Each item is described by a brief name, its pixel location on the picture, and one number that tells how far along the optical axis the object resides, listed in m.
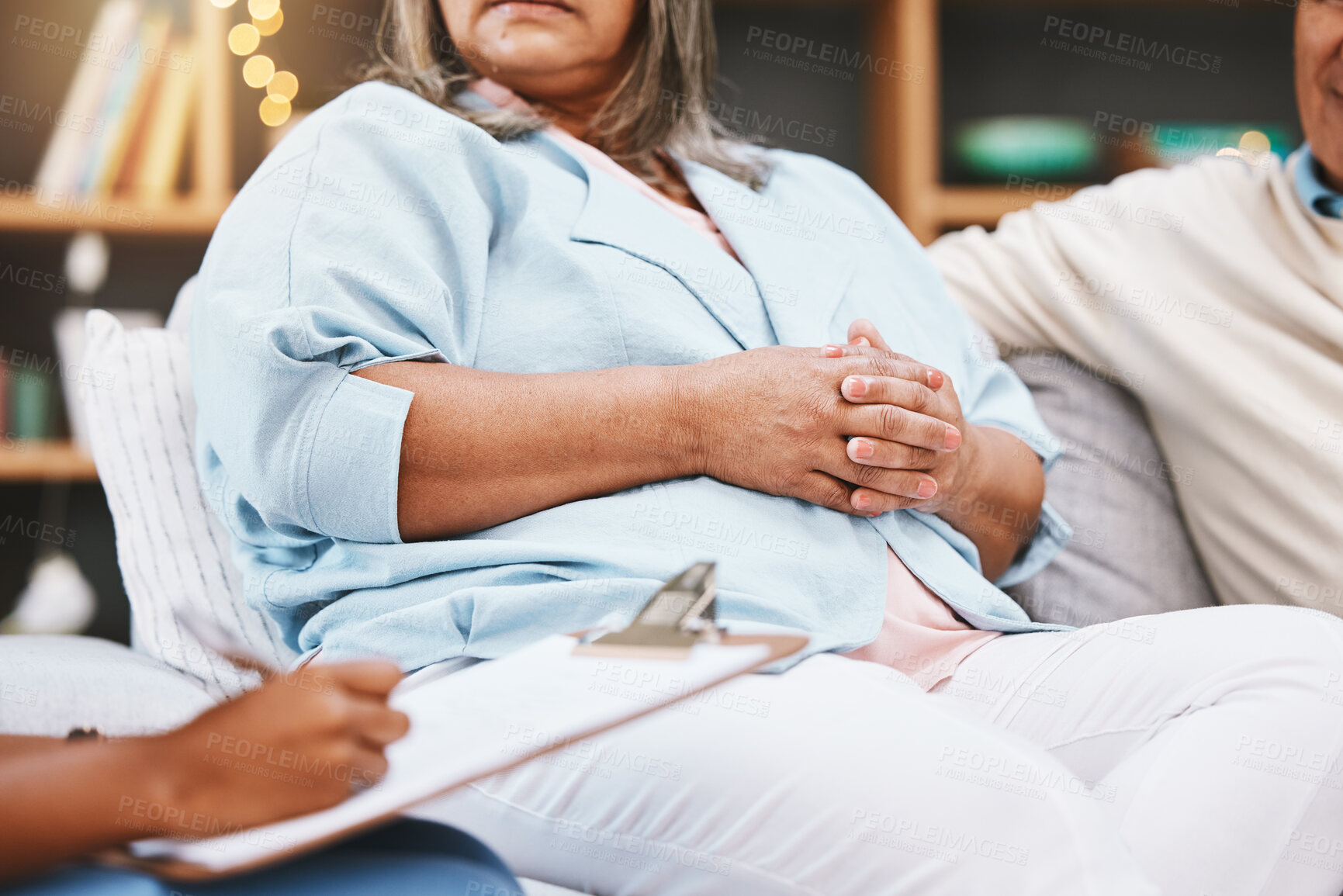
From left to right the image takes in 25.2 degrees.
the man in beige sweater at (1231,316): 1.82
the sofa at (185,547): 1.59
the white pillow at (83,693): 1.55
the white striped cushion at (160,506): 1.71
